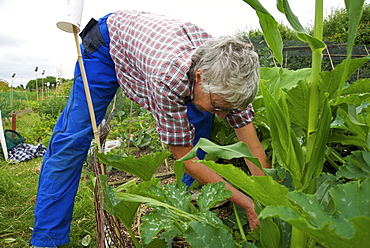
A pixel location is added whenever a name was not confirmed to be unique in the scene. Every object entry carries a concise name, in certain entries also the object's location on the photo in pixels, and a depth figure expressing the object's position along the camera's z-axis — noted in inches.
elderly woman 53.9
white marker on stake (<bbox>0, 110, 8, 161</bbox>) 171.0
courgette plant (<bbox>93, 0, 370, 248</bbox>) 25.6
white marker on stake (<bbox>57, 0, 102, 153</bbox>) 58.0
